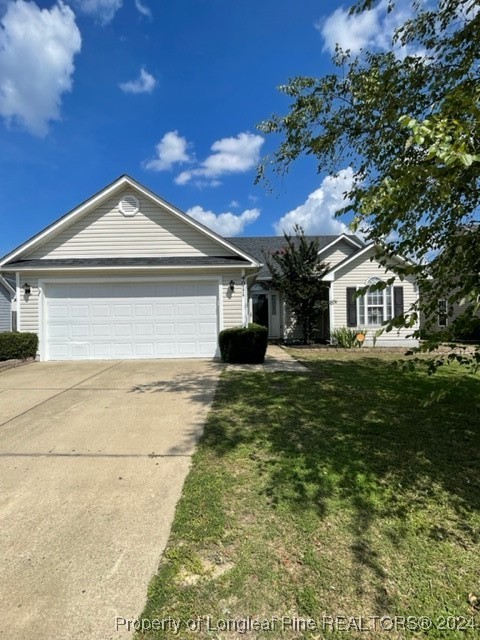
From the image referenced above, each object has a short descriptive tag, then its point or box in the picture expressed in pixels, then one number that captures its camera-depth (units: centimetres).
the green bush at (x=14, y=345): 1013
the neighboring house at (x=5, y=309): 2170
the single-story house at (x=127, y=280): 1076
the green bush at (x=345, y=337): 1432
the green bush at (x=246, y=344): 980
